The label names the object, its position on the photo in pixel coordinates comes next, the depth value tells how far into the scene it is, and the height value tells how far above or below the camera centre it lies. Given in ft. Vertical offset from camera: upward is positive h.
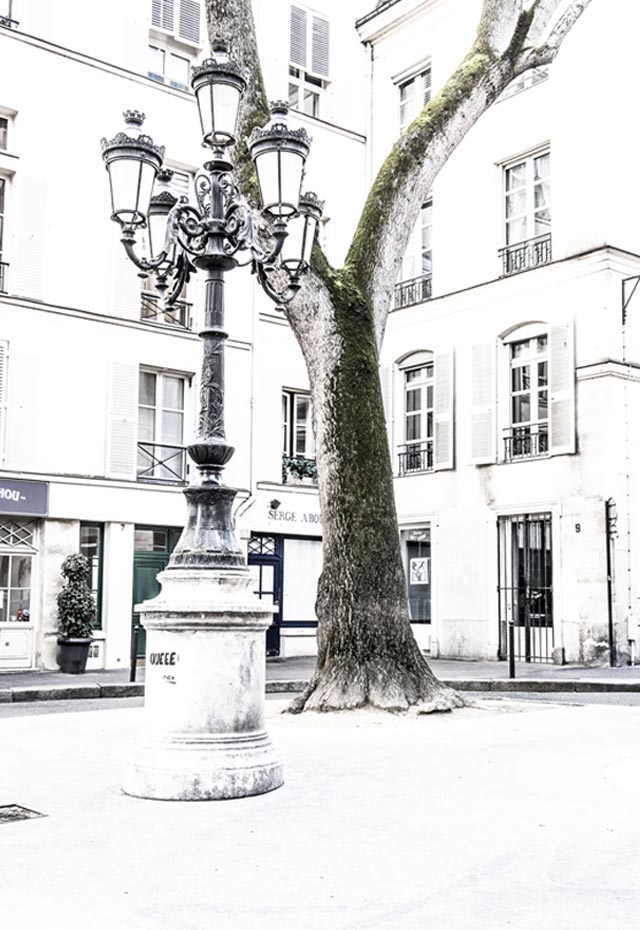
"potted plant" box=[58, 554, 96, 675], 56.18 -2.12
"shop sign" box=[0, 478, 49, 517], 56.85 +4.14
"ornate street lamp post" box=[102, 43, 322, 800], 20.27 +0.47
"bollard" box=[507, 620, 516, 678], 50.37 -3.58
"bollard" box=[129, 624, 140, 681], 47.55 -3.44
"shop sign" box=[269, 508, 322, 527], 69.01 +3.86
